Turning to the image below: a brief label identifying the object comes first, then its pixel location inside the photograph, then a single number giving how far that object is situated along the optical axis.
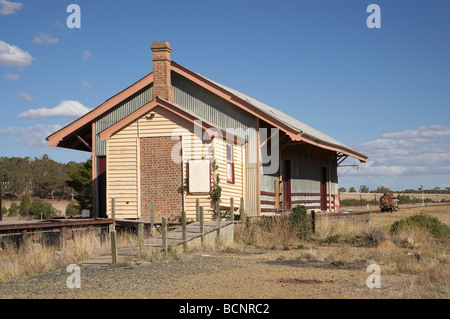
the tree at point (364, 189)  117.08
